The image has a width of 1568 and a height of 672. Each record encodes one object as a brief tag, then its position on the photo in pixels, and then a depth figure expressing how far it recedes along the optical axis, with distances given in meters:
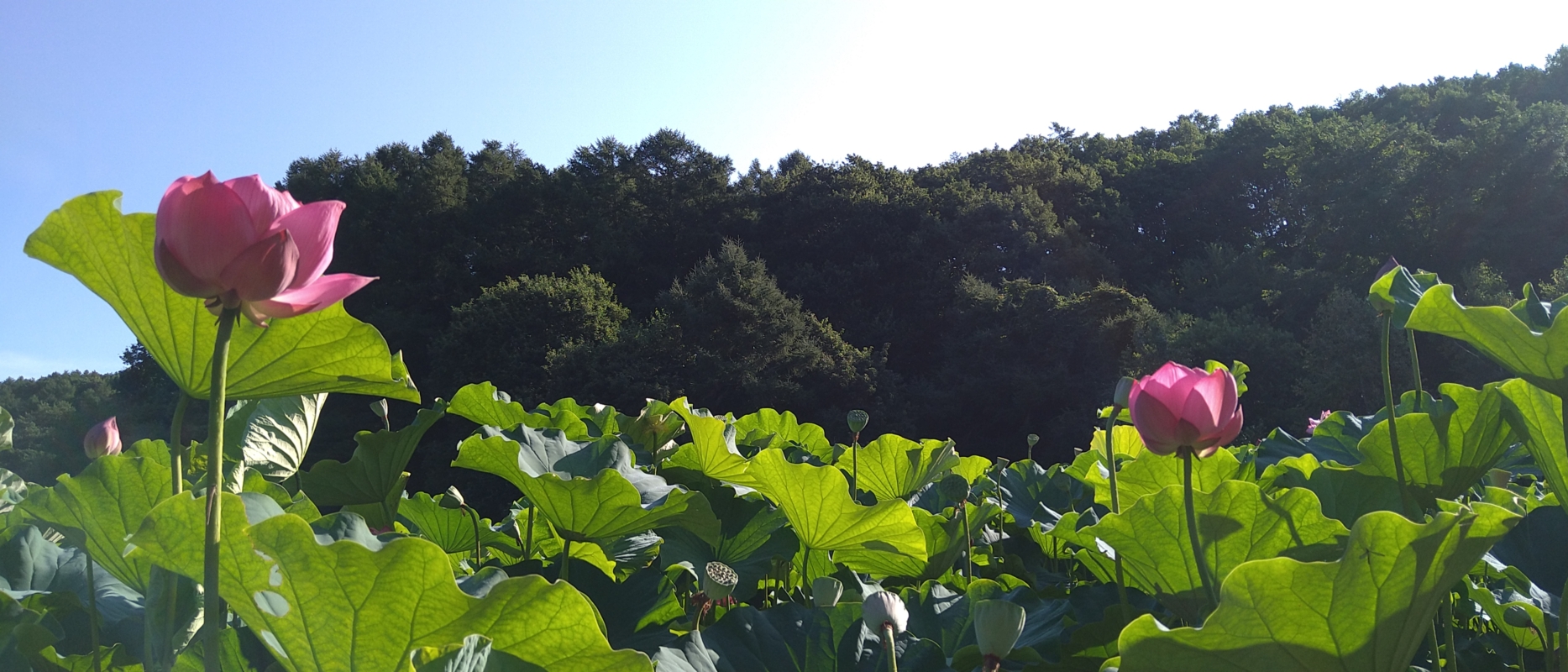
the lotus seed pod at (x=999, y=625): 0.57
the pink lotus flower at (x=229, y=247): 0.44
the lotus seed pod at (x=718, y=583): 0.73
